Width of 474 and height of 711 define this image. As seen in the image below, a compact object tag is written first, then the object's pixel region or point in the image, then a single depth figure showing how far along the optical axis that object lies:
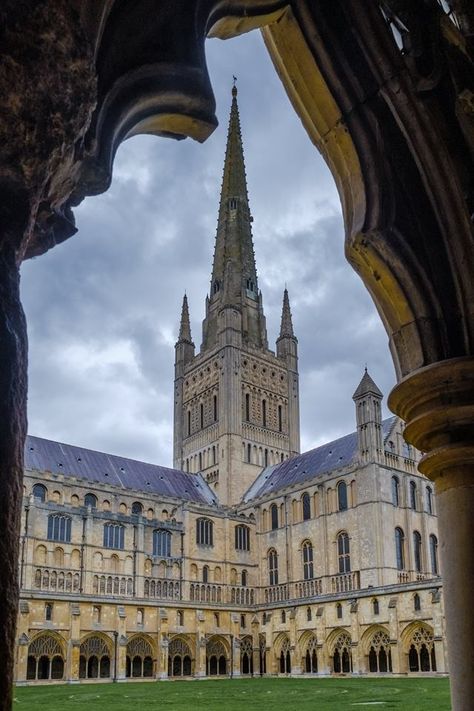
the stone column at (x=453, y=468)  2.94
